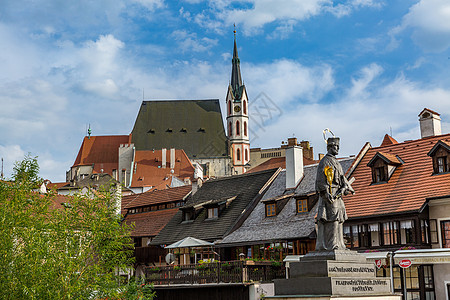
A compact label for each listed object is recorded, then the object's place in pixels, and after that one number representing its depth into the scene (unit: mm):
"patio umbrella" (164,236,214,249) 33631
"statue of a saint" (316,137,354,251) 14883
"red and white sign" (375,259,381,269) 25914
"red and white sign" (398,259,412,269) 23656
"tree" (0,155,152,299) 19438
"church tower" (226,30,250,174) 114000
